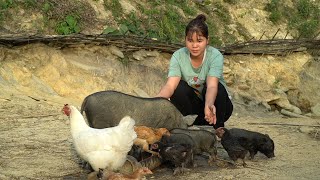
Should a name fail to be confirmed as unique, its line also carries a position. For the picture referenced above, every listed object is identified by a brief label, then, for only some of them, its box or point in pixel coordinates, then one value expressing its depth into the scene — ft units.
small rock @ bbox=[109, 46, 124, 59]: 35.04
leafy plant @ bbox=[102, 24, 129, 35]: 35.32
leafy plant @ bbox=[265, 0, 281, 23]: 46.89
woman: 21.85
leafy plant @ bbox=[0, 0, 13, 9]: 32.99
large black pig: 20.49
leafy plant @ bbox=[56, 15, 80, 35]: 33.88
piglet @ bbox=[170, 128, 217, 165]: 20.26
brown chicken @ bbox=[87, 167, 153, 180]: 16.28
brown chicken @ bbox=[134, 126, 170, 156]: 19.38
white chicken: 16.99
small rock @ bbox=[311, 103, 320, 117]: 38.93
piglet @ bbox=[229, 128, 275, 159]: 21.18
